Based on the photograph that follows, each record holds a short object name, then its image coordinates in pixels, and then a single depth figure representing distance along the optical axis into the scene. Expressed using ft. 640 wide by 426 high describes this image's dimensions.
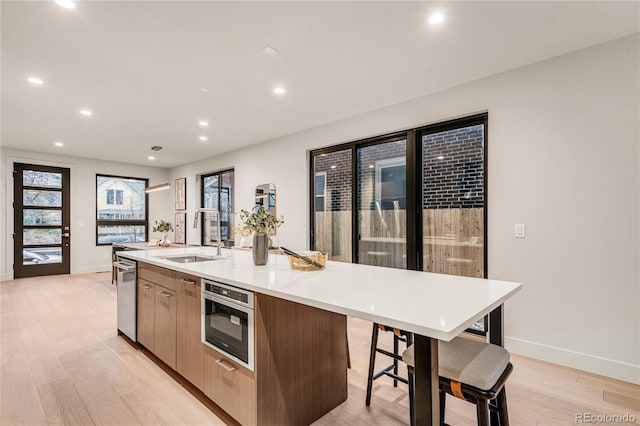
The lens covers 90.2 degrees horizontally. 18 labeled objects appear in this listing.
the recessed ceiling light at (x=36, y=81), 10.01
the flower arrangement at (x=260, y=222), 7.44
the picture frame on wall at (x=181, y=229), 25.23
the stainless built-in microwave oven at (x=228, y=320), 5.38
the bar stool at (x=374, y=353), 6.47
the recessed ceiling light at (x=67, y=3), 6.50
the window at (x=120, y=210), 24.22
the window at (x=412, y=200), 10.76
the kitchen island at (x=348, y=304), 3.62
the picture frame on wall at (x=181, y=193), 25.51
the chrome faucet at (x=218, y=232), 9.60
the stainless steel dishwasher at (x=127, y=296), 9.66
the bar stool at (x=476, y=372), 3.88
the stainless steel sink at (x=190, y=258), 9.41
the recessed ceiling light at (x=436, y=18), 7.04
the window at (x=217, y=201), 21.61
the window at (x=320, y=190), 15.67
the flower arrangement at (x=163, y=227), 18.75
